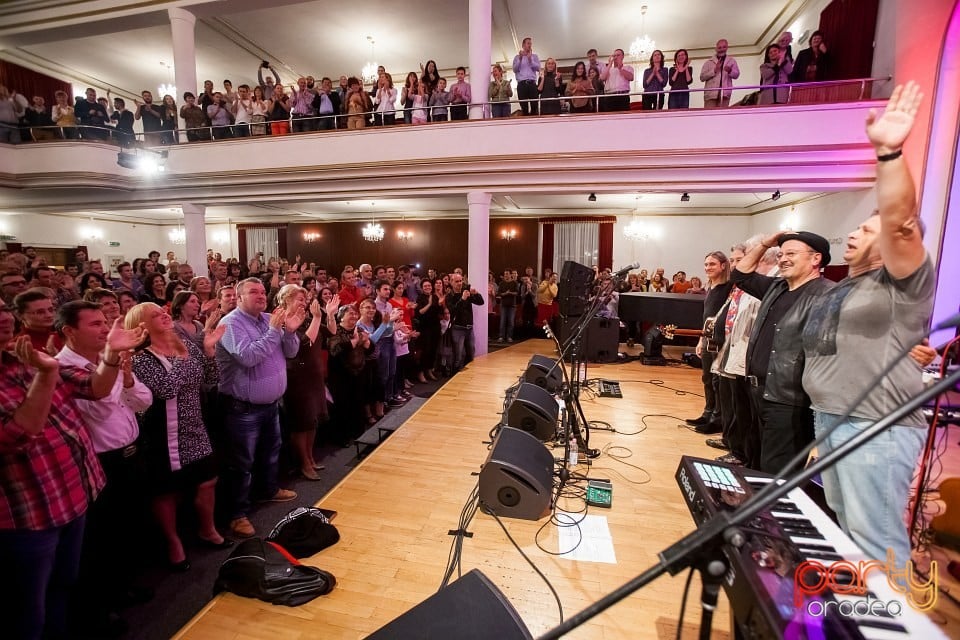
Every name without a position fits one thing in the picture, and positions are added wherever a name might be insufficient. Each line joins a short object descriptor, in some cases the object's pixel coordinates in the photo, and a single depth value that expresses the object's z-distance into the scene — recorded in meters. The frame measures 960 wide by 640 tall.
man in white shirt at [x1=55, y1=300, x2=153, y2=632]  1.92
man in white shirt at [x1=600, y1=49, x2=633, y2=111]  6.93
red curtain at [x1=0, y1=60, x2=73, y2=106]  10.22
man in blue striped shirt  2.65
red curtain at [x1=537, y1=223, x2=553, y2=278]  11.85
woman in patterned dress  2.24
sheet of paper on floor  2.26
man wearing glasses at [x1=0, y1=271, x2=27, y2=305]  3.57
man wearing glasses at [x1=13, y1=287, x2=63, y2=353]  2.28
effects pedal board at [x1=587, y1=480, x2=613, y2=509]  2.75
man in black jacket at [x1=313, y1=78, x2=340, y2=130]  7.95
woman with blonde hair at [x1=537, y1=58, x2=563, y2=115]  7.02
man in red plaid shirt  1.49
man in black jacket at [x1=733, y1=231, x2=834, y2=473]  2.22
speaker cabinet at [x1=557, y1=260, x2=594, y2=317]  4.90
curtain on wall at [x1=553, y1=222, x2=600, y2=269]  11.50
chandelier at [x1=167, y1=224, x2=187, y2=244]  14.23
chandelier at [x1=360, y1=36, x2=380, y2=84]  9.87
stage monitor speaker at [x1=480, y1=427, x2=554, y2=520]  2.39
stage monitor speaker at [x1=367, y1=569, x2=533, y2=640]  1.32
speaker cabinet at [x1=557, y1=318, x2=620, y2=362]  6.66
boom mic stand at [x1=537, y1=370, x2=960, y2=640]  0.64
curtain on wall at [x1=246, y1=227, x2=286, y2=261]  14.09
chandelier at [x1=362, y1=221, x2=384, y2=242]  11.62
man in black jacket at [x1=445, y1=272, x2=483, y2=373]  6.63
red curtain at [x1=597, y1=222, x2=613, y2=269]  11.32
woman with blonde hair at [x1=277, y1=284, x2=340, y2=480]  3.28
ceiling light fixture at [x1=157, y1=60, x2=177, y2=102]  10.79
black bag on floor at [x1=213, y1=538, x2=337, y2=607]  1.94
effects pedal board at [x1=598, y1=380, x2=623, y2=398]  5.10
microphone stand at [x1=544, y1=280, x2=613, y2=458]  2.93
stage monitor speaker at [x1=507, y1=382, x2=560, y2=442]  3.15
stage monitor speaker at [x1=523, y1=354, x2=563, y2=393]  3.80
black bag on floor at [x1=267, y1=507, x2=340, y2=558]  2.23
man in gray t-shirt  1.18
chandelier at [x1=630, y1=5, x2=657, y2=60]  7.89
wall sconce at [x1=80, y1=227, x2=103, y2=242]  12.80
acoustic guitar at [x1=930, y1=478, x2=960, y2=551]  2.24
